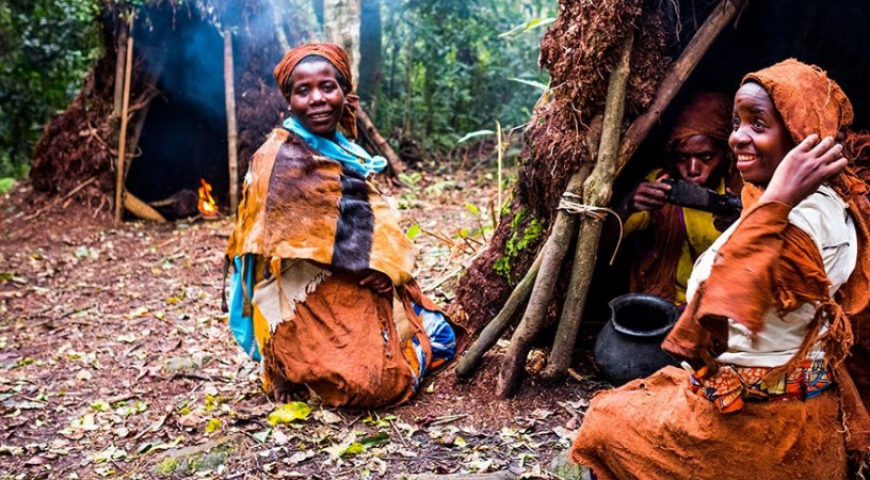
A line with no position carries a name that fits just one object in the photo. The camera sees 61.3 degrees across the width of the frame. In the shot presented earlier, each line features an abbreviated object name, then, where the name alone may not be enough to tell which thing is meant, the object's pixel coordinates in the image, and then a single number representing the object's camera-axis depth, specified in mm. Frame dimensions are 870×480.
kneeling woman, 3811
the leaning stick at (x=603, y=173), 3508
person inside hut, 3662
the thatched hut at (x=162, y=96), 8891
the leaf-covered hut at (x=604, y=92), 3525
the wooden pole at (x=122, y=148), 8672
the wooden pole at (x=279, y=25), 9054
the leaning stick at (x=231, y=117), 8852
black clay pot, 3531
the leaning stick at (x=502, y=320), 3801
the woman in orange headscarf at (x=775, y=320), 2041
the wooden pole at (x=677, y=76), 3508
